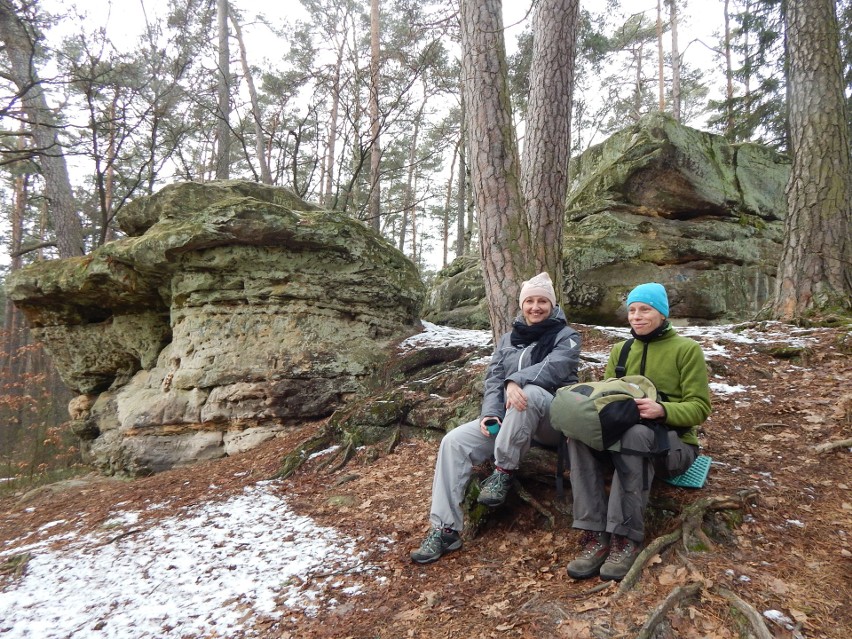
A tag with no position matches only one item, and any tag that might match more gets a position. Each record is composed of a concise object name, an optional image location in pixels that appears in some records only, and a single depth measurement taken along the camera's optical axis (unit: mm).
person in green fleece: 2357
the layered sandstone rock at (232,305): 6352
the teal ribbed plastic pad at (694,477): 2713
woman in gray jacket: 2854
